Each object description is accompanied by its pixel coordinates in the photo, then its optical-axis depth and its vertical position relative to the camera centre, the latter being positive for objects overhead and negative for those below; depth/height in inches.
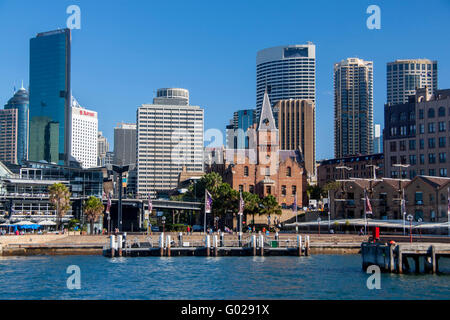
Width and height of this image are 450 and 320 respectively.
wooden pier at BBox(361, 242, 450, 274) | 2687.0 -267.6
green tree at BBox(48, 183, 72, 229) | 4879.4 -35.3
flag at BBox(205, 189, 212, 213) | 3894.4 -62.6
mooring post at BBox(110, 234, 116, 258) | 3489.2 -276.3
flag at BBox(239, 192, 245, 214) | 4036.7 -84.7
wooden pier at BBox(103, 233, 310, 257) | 3570.4 -314.2
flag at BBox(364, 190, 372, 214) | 3687.0 -99.0
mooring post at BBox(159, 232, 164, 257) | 3581.9 -301.1
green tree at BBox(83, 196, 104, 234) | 5019.7 -123.5
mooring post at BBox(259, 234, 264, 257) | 3602.4 -297.4
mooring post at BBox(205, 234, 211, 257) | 3573.3 -301.3
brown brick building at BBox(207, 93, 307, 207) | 6451.8 +216.9
